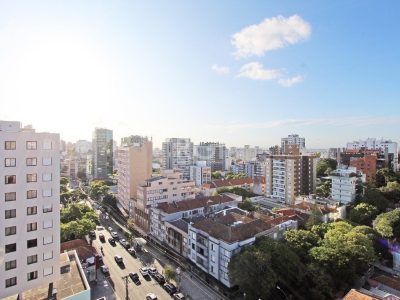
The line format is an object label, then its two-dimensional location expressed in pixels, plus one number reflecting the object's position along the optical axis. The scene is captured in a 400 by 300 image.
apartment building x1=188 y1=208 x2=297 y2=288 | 28.14
